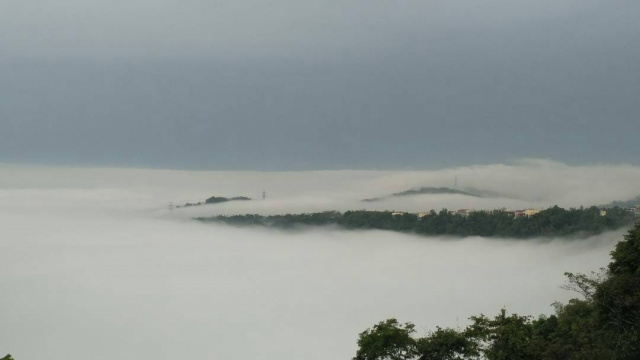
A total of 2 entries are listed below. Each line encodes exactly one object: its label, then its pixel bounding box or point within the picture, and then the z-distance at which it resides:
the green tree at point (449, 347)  29.77
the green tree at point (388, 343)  30.42
